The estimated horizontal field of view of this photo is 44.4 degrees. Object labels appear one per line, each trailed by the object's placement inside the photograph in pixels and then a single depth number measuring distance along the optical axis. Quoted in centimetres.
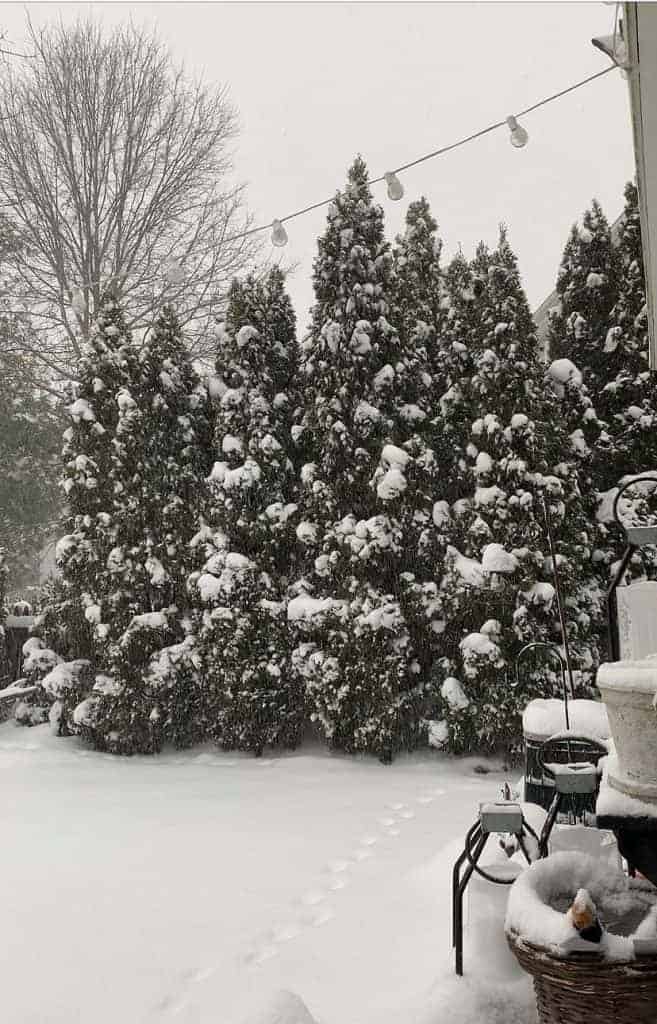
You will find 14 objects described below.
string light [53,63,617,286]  453
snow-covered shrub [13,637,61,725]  769
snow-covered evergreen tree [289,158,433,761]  654
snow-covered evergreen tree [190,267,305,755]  688
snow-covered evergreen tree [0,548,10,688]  918
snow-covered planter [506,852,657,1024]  167
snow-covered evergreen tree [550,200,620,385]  732
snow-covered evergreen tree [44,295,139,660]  742
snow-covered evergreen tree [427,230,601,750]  624
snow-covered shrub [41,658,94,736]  732
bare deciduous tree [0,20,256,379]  1209
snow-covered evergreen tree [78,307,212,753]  707
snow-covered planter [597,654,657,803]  157
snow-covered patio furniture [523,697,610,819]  335
